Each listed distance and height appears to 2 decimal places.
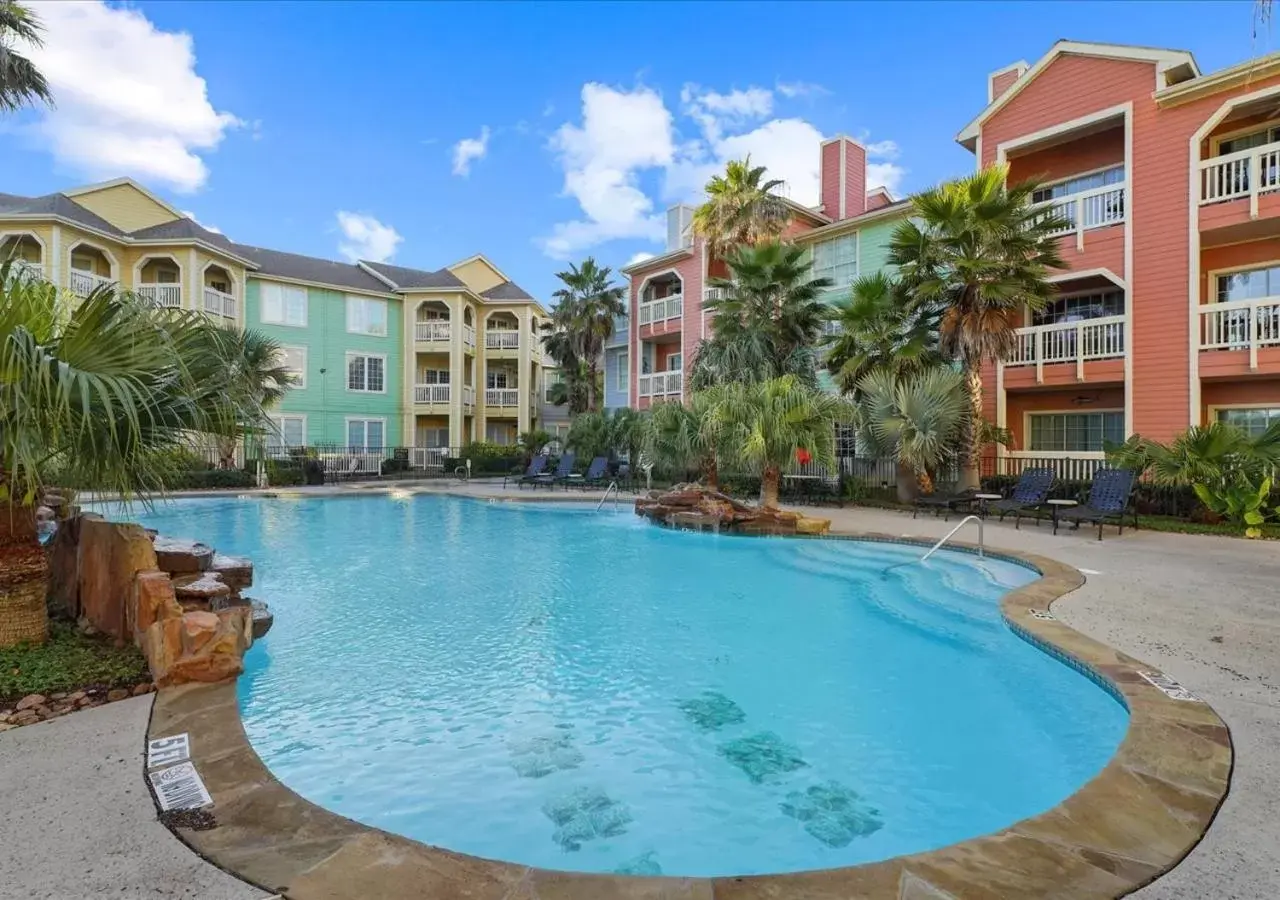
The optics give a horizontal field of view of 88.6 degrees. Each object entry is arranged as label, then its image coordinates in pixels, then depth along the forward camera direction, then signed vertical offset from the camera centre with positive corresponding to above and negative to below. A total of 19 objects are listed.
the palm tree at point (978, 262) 13.35 +4.05
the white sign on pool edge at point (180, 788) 2.62 -1.41
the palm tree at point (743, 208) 20.77 +7.81
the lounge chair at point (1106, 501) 10.84 -0.83
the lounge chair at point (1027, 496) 12.21 -0.86
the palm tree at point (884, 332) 15.08 +2.86
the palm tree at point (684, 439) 14.27 +0.29
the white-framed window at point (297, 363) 28.86 +3.92
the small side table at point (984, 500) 11.58 -0.91
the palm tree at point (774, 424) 12.90 +0.55
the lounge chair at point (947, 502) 13.34 -1.03
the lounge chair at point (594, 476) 21.00 -0.80
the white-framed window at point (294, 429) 28.53 +0.96
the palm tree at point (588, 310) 29.66 +6.46
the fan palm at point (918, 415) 13.97 +0.82
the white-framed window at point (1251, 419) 14.02 +0.75
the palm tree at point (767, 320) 17.78 +3.66
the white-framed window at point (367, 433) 30.55 +0.83
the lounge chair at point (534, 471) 21.83 -0.70
